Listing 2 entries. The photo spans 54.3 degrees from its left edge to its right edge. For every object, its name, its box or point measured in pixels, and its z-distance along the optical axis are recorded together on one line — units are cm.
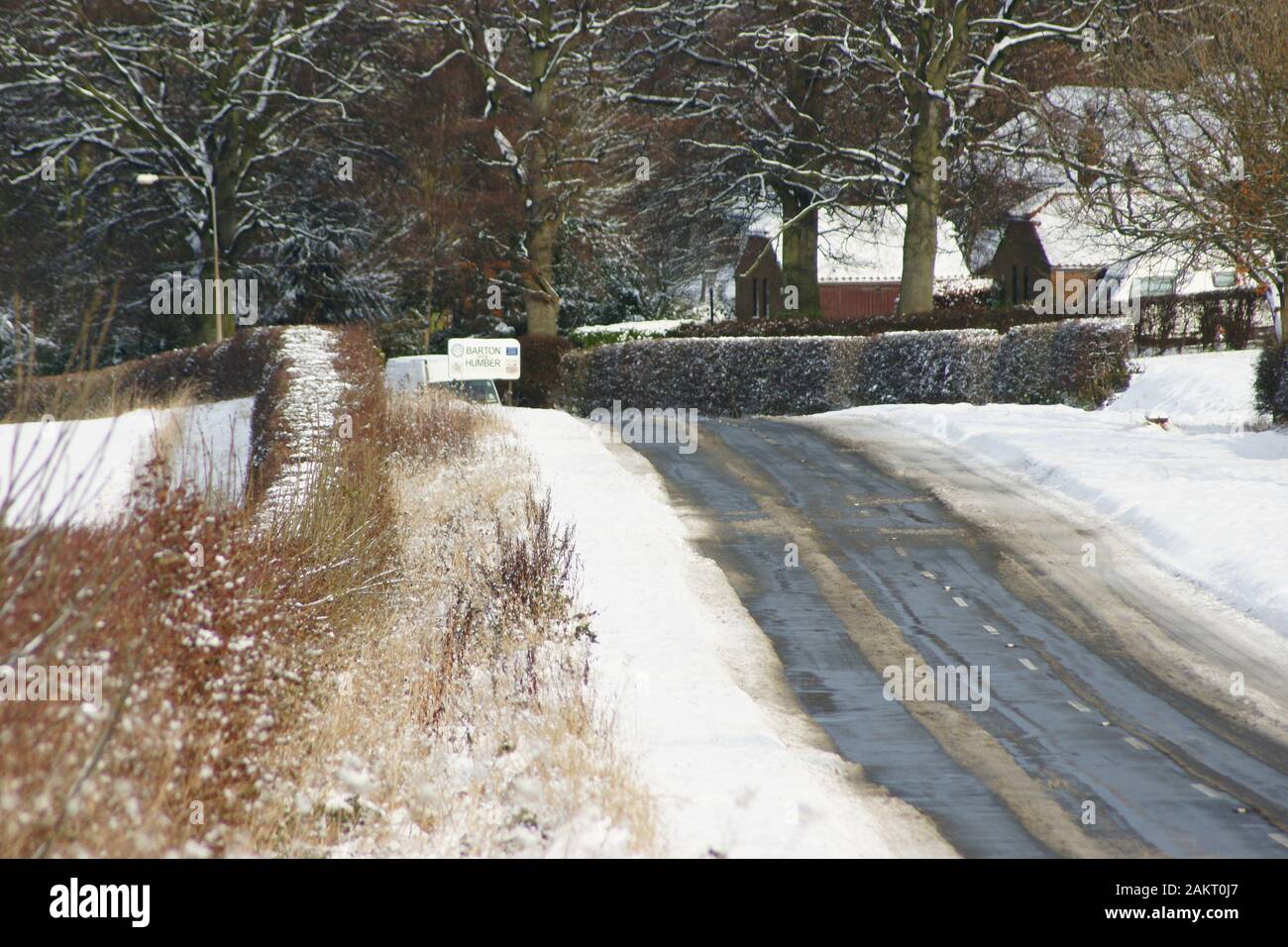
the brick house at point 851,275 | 4731
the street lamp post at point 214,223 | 3005
